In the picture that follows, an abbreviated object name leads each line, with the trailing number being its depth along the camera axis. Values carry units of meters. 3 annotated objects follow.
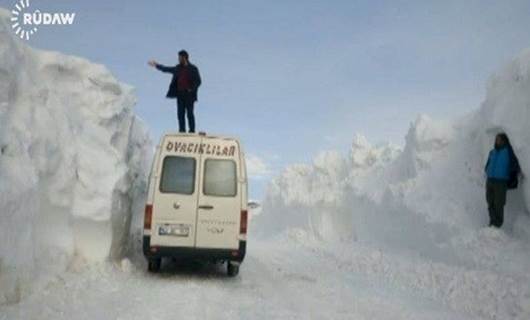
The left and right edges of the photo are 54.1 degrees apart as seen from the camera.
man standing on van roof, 13.28
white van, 9.62
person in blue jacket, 11.31
